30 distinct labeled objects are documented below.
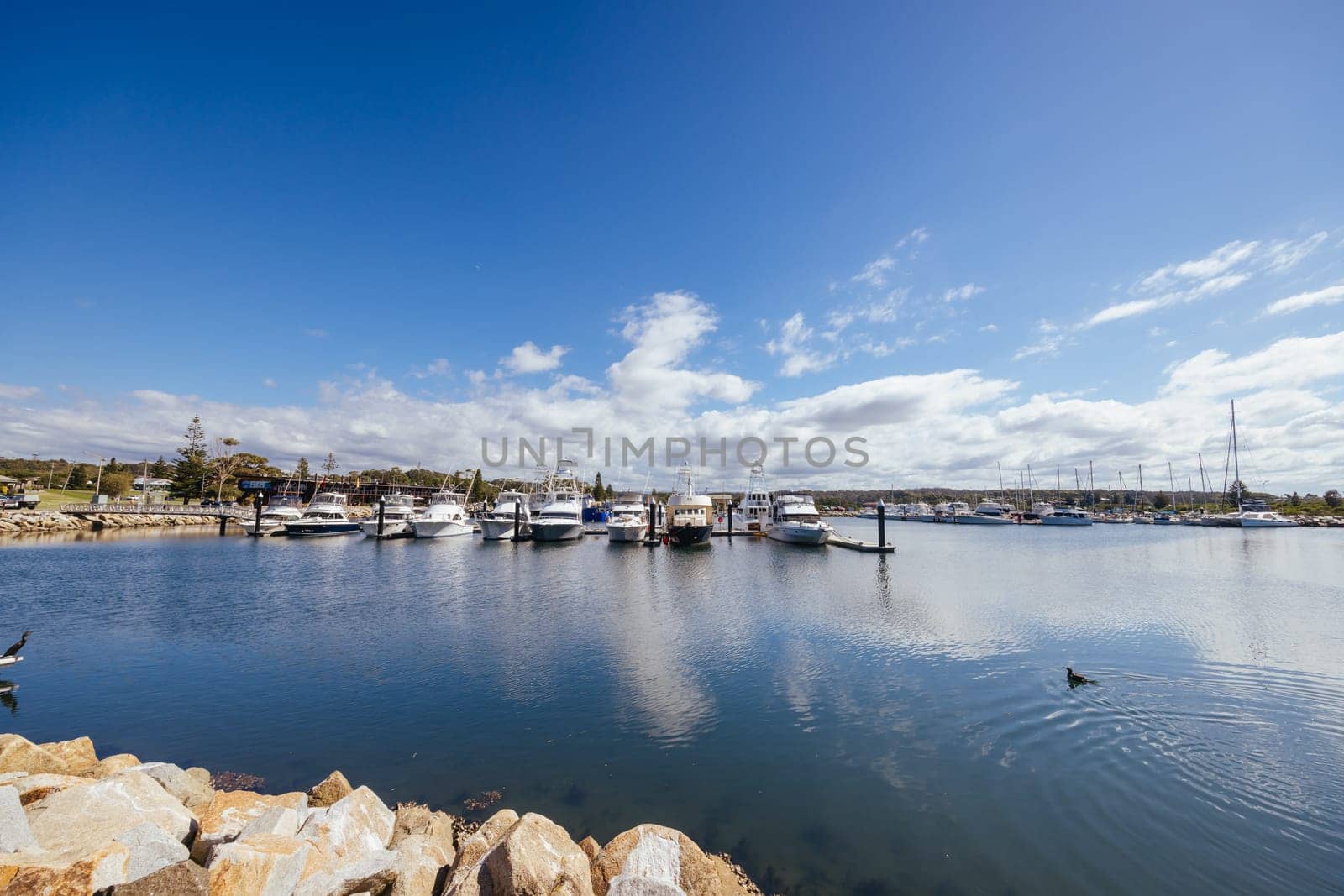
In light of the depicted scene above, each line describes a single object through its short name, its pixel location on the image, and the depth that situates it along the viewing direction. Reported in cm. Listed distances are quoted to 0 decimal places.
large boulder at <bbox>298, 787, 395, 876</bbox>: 650
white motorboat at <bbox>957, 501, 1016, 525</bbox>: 12106
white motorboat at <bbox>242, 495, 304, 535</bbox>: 6685
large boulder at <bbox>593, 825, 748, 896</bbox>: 610
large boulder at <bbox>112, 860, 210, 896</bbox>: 478
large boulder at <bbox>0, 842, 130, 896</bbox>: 455
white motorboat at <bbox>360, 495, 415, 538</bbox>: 6969
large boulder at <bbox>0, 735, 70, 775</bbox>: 773
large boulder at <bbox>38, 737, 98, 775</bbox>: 865
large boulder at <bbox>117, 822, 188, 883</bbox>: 510
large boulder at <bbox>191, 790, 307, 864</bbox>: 643
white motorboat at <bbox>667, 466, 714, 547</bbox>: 5816
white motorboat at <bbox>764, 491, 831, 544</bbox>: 5734
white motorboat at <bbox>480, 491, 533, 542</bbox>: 6550
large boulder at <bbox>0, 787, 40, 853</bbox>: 521
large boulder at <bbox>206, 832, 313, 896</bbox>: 540
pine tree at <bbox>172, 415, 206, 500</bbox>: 9225
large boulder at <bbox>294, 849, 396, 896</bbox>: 571
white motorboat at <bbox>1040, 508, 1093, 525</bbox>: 10800
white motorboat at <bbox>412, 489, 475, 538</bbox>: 6596
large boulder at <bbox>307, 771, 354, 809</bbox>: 824
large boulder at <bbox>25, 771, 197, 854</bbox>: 574
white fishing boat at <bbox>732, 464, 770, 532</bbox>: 7575
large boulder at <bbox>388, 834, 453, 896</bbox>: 620
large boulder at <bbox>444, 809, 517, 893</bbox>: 603
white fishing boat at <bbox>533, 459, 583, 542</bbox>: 6091
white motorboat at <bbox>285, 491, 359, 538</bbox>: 6494
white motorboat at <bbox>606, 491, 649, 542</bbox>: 6141
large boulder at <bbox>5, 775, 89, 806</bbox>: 679
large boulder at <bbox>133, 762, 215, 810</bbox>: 774
